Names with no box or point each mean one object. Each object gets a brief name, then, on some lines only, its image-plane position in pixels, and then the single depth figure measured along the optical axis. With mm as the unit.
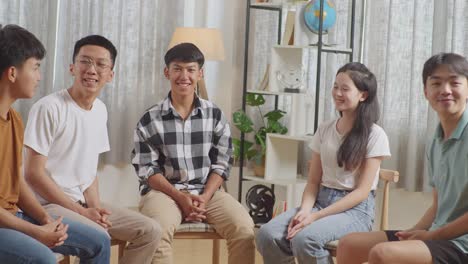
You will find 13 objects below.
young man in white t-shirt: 2947
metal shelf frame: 4555
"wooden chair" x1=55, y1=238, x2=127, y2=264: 3125
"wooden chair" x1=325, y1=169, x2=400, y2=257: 3304
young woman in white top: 3035
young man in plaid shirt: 3256
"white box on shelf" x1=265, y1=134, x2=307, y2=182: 4883
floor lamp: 4965
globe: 4625
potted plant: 5039
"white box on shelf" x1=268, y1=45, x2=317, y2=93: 4789
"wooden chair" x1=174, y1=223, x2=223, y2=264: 3232
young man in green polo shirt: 2414
